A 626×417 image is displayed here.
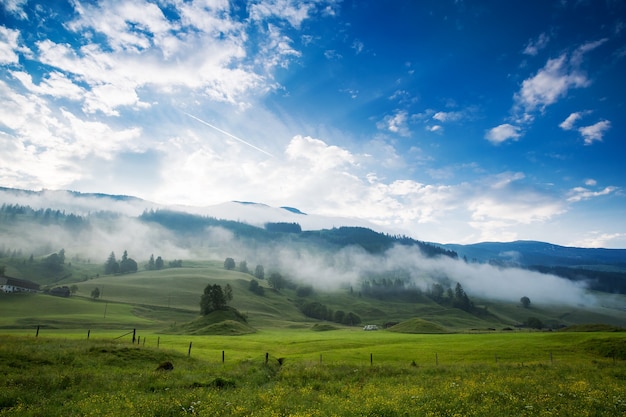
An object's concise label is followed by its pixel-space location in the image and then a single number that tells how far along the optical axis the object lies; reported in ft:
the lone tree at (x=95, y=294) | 601.62
